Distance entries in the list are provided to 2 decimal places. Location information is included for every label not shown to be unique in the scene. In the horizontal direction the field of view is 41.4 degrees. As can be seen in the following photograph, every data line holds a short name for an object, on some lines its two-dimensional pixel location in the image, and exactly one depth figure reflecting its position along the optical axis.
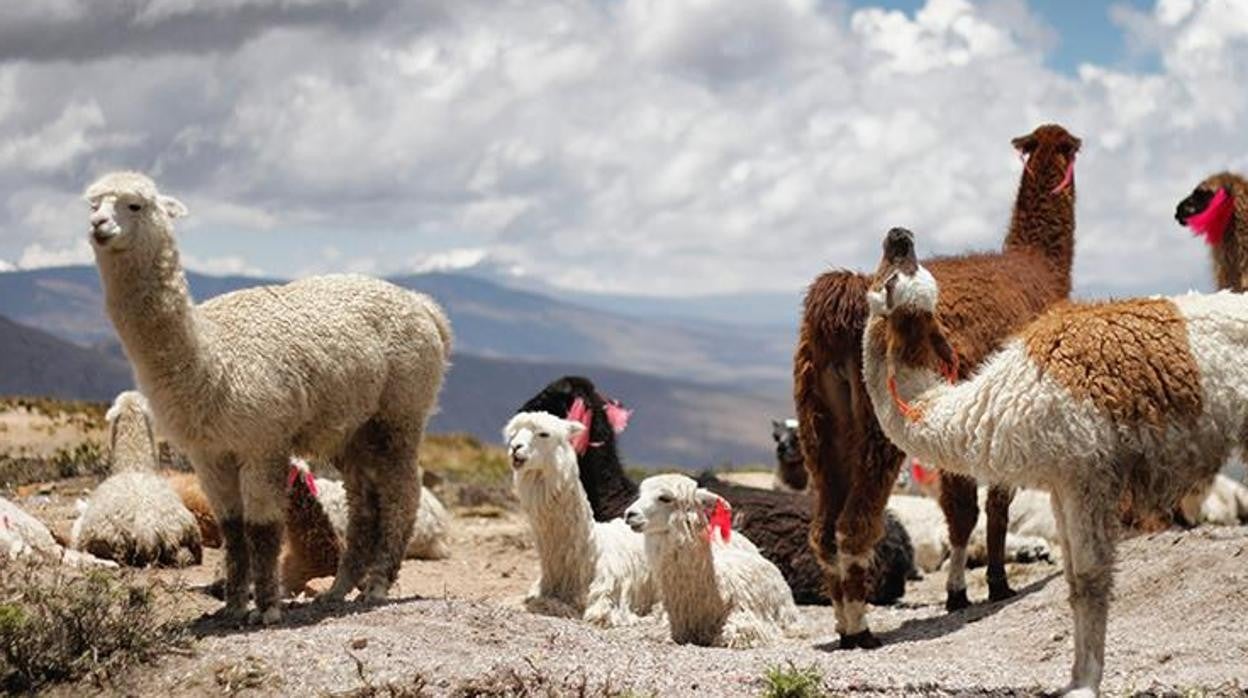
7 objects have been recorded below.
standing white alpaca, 8.64
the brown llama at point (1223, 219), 11.59
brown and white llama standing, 7.22
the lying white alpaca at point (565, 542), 10.80
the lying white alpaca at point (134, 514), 12.33
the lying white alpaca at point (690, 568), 10.32
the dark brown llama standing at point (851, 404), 9.69
